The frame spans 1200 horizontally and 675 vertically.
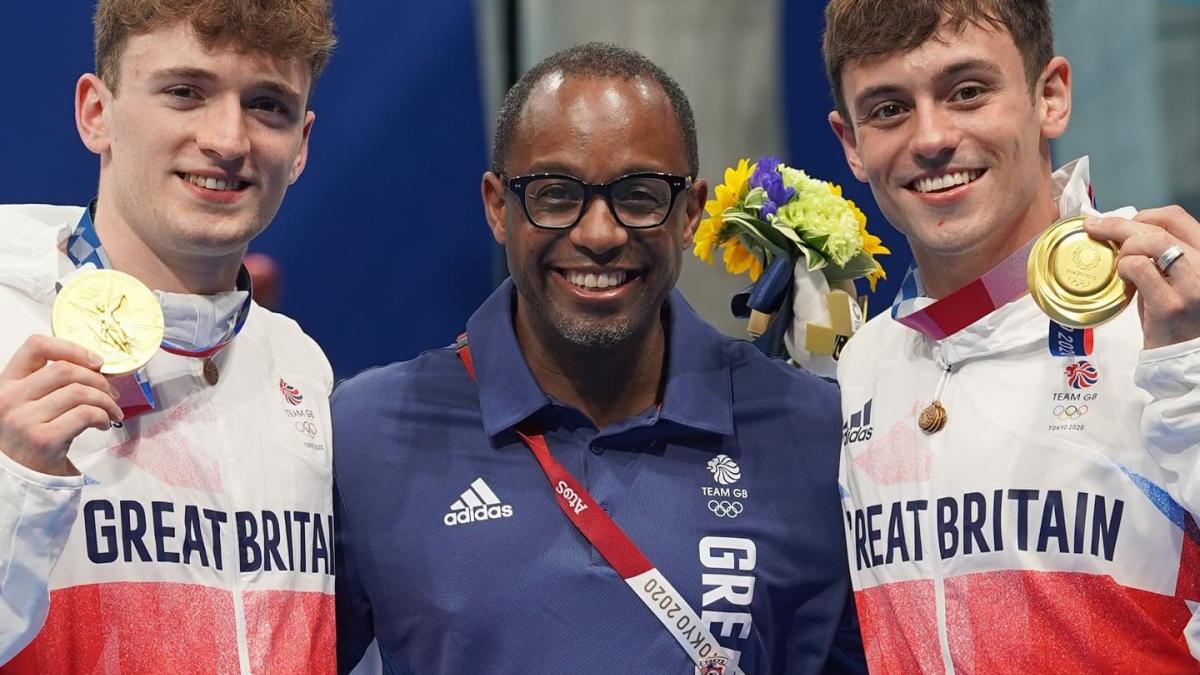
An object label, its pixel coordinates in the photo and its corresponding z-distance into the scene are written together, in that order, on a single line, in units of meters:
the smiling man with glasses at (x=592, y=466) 3.21
